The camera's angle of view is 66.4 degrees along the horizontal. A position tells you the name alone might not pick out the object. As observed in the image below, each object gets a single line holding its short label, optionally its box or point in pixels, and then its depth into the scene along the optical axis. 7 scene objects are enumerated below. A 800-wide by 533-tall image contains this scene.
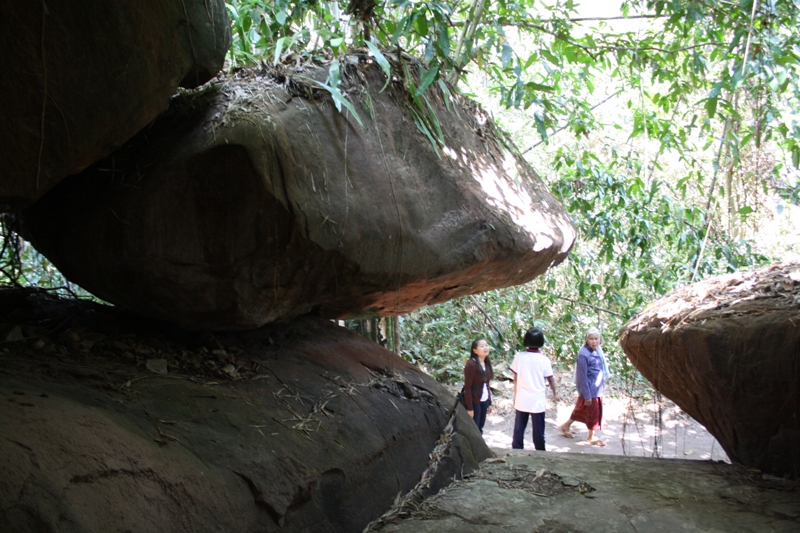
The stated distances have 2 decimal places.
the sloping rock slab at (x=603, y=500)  3.48
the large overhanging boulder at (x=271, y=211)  3.00
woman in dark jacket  5.93
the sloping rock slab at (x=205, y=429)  2.13
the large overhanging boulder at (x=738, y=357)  4.30
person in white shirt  6.09
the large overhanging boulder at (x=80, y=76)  2.20
